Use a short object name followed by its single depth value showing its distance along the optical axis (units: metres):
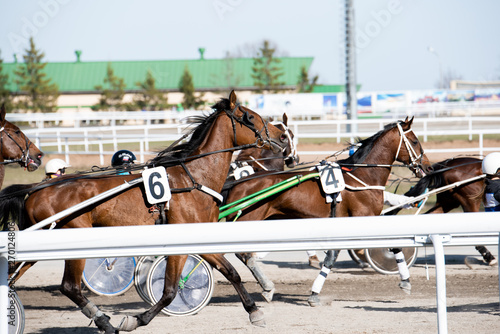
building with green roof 56.50
